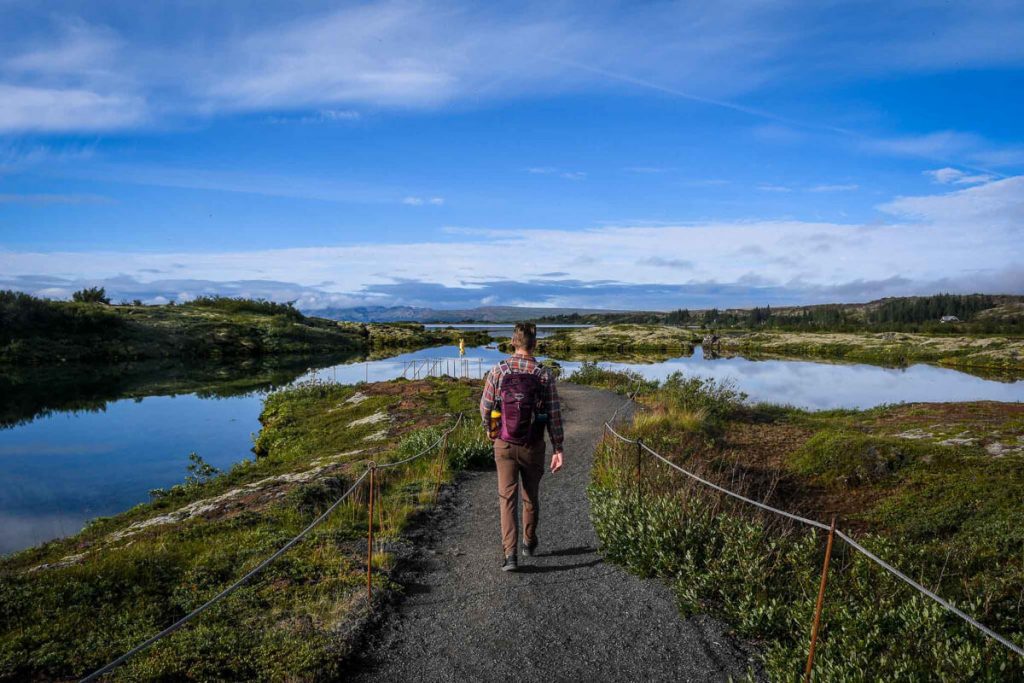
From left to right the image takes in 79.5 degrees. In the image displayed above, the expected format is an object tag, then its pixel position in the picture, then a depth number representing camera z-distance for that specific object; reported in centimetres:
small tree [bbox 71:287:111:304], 7212
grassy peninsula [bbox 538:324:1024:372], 5012
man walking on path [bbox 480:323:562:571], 638
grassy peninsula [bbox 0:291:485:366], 4884
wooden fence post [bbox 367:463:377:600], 595
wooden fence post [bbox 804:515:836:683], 412
